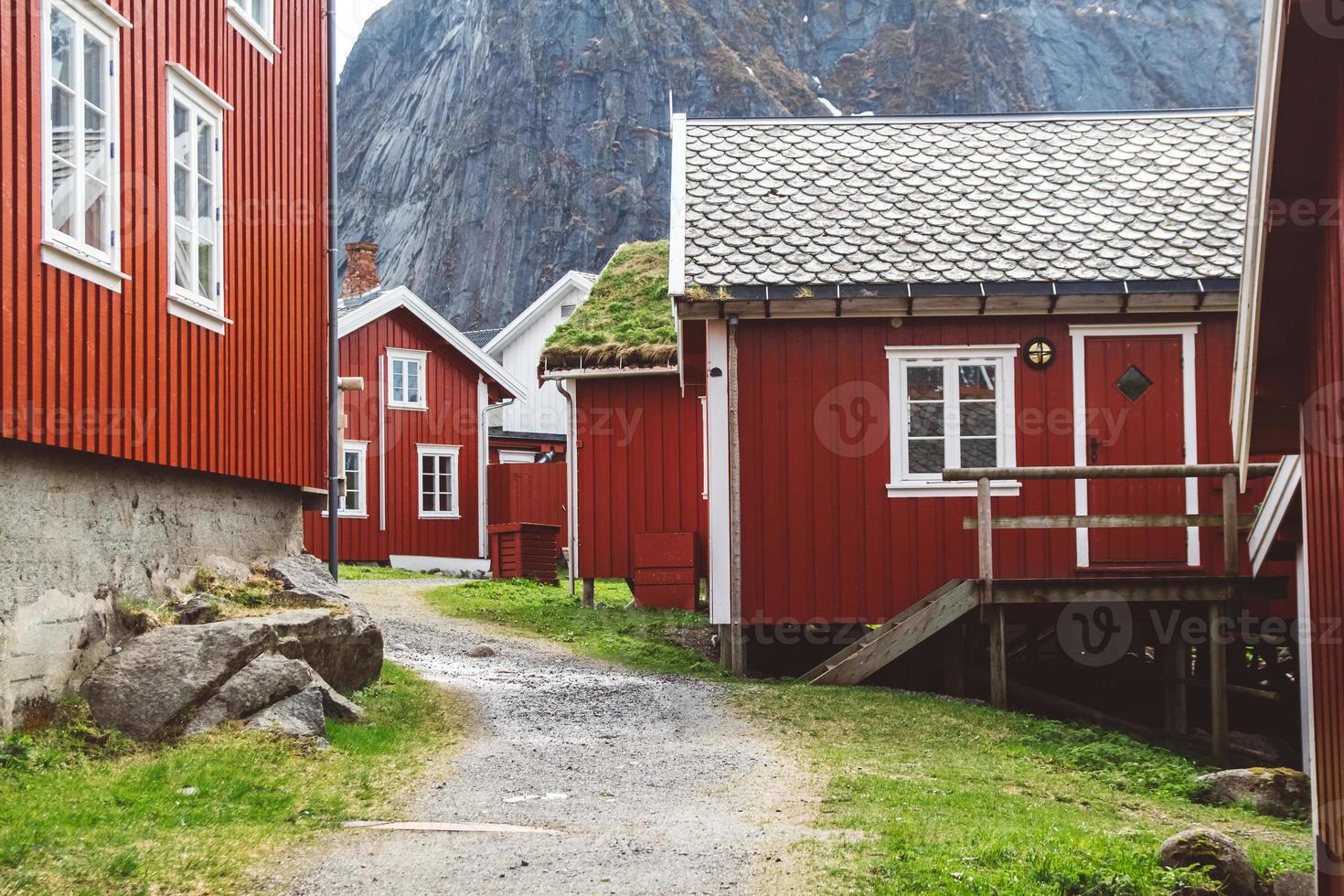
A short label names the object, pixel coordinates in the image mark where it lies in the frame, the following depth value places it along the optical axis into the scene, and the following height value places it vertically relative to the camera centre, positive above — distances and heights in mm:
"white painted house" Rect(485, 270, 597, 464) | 43062 +4118
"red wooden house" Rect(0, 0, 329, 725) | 8164 +1231
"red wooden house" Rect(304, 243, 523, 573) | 28719 +916
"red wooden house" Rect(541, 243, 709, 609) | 19984 +298
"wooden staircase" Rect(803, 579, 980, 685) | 12555 -1390
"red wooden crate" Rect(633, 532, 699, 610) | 19266 -1233
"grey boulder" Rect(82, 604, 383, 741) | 8453 -1112
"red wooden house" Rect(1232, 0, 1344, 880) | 4992 +618
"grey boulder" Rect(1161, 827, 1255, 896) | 6332 -1716
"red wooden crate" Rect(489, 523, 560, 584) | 25438 -1258
